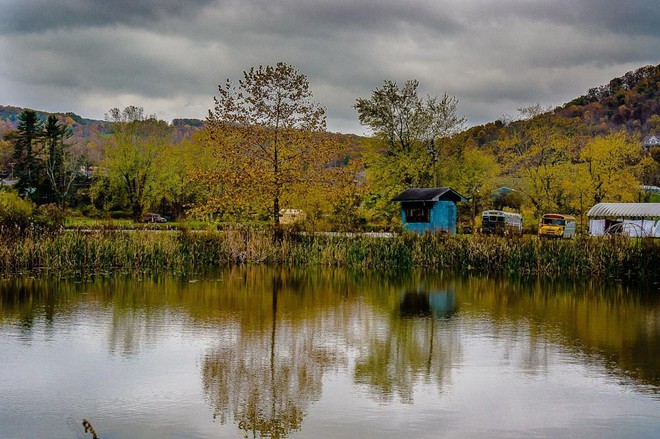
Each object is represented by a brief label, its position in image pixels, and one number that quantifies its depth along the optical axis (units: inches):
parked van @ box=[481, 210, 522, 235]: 2381.5
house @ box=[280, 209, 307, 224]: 1610.9
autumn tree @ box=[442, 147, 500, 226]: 2434.8
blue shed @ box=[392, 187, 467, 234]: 2053.4
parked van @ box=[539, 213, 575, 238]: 2284.7
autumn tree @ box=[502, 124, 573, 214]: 2541.8
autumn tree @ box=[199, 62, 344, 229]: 1561.3
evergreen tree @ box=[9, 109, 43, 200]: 3326.8
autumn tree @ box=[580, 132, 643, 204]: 2534.4
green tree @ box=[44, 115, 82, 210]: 3255.4
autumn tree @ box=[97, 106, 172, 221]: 3051.2
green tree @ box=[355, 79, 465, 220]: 2289.6
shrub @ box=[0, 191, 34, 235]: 1185.4
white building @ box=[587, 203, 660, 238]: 2329.0
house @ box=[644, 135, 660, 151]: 6663.4
